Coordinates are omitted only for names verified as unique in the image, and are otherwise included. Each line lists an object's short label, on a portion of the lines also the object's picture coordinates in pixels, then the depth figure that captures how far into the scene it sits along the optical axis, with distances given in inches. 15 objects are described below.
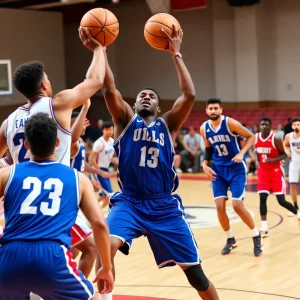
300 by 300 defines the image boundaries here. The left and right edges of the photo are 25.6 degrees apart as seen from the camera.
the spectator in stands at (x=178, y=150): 705.0
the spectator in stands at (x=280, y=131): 655.2
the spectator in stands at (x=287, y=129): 655.4
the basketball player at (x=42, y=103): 169.3
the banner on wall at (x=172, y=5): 780.6
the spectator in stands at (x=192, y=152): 713.6
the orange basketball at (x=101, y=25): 198.7
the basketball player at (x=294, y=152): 439.8
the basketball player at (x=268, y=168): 366.0
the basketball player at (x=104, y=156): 432.8
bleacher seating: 770.2
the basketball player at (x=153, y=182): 203.0
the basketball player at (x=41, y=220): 132.6
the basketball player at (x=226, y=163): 321.7
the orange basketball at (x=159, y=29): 213.0
